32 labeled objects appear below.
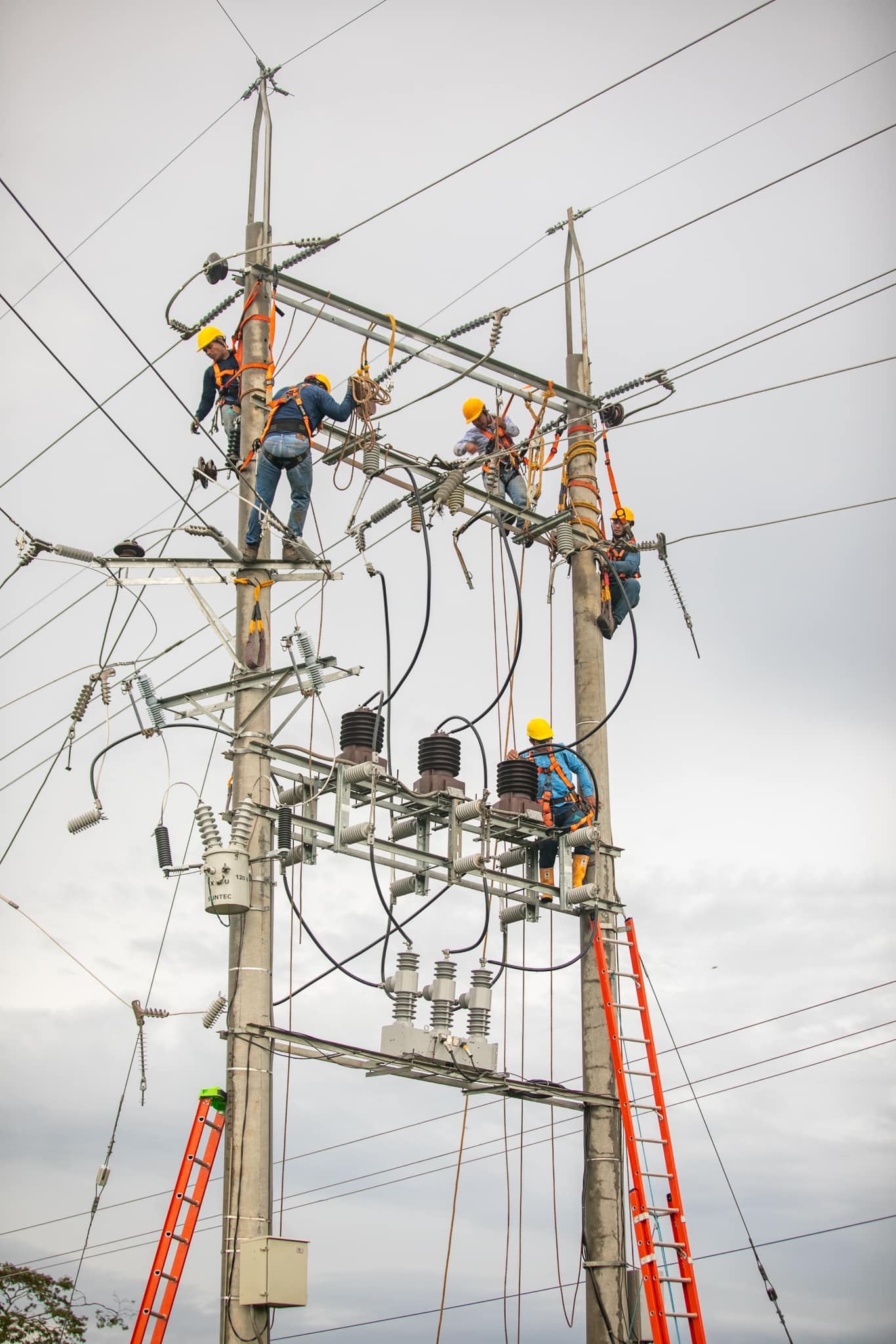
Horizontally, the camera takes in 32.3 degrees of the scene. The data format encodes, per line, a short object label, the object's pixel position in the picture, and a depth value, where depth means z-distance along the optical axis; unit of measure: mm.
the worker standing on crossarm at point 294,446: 12359
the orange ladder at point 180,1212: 10203
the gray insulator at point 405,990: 12102
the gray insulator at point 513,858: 13664
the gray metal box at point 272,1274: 10234
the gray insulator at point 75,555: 11445
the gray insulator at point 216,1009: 11156
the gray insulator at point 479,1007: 12562
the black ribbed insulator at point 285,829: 11562
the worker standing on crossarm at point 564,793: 14219
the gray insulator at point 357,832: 11914
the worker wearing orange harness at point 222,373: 13500
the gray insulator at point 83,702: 12086
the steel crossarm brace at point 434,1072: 11156
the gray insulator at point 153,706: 11641
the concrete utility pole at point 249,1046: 10398
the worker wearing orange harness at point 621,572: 15508
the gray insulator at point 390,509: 13430
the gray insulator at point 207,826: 11227
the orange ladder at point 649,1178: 12039
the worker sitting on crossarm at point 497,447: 15352
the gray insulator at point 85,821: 11289
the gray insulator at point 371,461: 13297
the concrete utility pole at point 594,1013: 12945
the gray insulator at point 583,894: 13812
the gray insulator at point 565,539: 15148
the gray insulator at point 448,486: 13516
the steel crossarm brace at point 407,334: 13422
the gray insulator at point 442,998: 12328
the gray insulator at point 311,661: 11344
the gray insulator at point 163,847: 11422
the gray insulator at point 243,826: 11273
